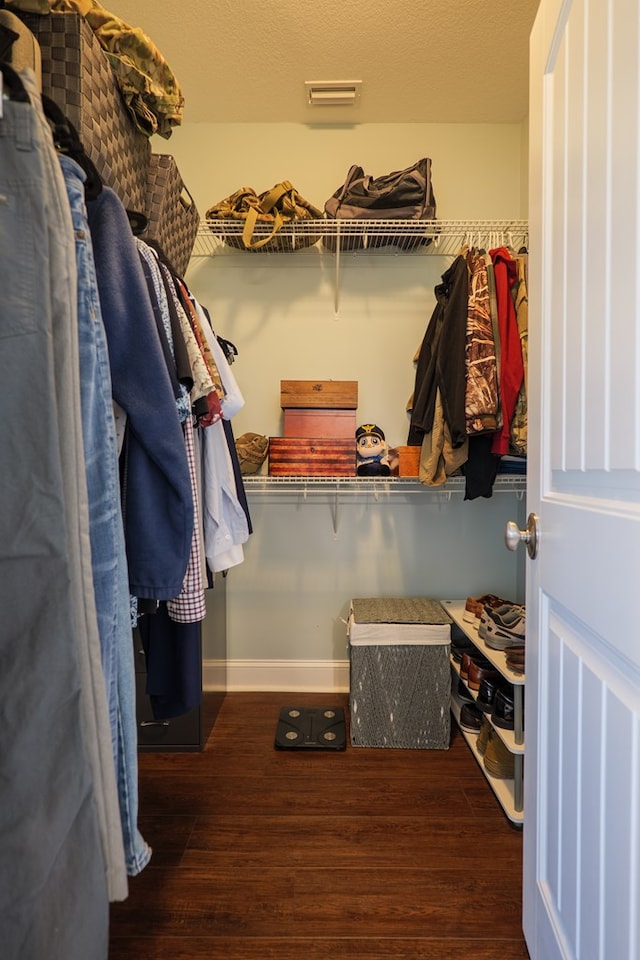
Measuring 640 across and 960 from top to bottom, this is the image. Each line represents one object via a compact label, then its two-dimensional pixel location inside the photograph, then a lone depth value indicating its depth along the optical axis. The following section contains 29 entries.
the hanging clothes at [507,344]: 1.70
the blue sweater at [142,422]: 0.77
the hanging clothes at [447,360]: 1.74
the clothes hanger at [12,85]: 0.53
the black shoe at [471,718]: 1.86
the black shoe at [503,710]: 1.57
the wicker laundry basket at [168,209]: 1.25
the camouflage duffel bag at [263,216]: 1.84
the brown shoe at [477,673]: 1.79
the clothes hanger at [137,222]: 1.05
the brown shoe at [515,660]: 1.48
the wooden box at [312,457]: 1.98
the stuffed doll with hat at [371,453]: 2.05
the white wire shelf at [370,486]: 2.01
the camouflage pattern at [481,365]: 1.69
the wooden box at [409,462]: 1.98
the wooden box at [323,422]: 2.00
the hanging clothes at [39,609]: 0.49
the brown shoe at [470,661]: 1.86
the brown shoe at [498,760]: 1.58
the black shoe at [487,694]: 1.67
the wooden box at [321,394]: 1.99
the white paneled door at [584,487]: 0.61
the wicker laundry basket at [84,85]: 0.85
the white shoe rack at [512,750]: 1.42
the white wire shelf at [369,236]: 1.95
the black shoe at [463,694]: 1.91
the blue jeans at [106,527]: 0.65
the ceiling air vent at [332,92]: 1.95
